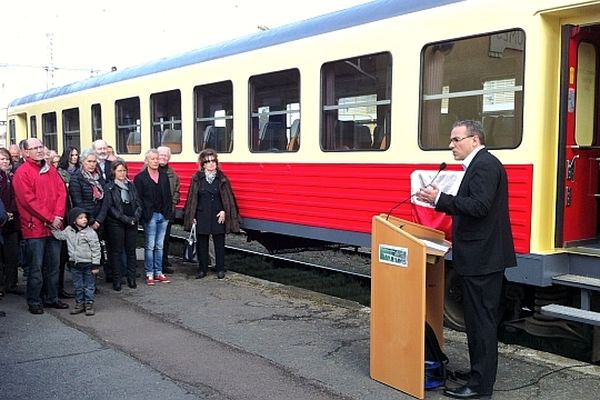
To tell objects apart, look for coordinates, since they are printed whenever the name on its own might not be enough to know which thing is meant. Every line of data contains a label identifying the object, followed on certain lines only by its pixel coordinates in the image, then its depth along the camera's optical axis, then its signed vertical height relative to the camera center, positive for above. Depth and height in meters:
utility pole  27.92 +3.06
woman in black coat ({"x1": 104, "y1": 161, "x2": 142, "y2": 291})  7.55 -0.81
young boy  6.51 -1.04
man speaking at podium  4.14 -0.59
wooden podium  4.27 -1.00
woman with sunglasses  8.18 -0.68
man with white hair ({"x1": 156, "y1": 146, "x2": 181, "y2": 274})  8.41 -0.36
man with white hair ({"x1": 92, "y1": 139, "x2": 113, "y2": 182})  7.86 -0.16
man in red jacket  6.45 -0.65
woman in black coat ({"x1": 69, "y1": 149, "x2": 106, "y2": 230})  6.95 -0.45
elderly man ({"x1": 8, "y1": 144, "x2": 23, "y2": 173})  9.27 -0.15
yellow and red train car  5.11 +0.25
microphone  5.74 -0.49
